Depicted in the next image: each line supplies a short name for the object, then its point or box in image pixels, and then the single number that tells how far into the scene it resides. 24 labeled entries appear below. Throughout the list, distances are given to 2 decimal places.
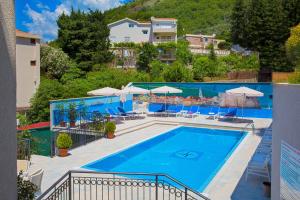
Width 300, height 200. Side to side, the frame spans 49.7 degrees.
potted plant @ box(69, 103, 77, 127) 16.19
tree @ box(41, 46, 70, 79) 36.00
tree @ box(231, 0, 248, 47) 37.72
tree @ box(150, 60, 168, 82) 37.53
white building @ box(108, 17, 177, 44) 62.50
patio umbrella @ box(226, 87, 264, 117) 19.78
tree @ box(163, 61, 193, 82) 35.62
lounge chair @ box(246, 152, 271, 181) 9.34
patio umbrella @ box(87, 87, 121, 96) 19.29
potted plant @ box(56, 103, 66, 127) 16.03
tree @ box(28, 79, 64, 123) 19.77
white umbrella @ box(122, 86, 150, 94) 20.92
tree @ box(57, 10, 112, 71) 40.62
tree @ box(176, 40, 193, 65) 49.09
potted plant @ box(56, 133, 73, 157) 12.24
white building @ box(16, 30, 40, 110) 31.42
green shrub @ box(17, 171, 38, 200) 5.92
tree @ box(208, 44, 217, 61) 47.72
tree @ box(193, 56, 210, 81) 40.91
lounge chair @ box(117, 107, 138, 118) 20.31
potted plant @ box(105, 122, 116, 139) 15.48
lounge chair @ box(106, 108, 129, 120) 19.73
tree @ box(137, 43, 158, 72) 46.02
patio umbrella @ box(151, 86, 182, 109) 22.67
